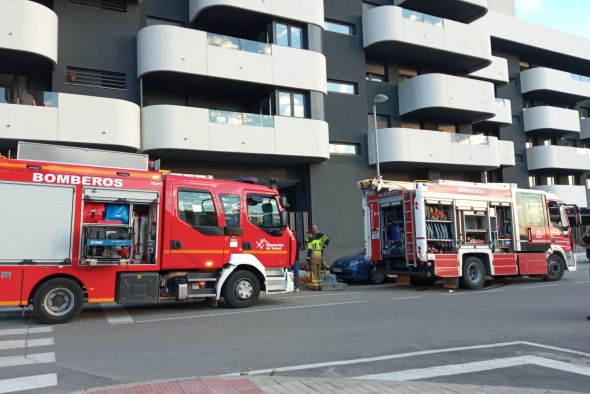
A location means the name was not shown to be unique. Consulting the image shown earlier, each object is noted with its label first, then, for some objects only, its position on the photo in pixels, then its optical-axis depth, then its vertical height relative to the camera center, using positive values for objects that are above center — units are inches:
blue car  655.1 -24.1
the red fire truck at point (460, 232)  542.3 +20.4
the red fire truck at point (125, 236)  348.5 +18.3
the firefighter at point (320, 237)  595.5 +19.8
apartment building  667.4 +274.2
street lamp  725.3 +223.4
